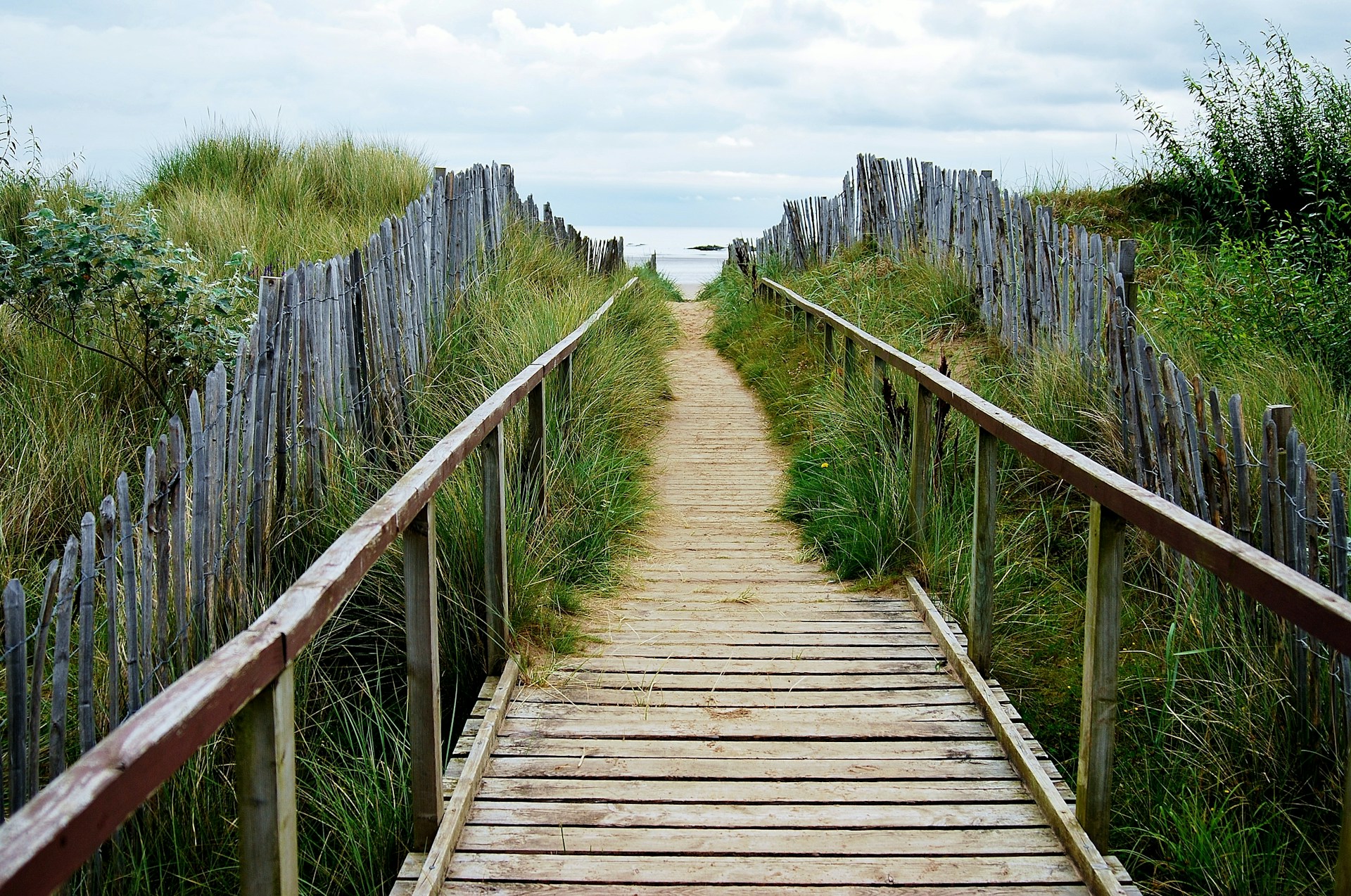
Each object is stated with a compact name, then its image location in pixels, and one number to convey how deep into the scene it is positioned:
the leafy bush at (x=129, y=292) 5.25
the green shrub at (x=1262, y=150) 10.23
